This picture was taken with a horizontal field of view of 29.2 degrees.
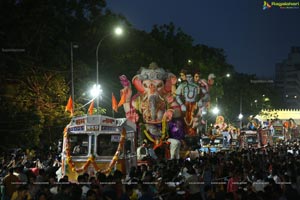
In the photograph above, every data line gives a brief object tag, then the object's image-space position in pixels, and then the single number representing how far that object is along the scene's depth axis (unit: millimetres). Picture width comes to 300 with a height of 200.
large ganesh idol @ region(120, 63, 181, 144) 37688
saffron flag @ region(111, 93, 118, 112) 36269
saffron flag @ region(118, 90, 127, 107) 38712
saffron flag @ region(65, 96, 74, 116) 29094
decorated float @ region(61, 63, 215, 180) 37406
